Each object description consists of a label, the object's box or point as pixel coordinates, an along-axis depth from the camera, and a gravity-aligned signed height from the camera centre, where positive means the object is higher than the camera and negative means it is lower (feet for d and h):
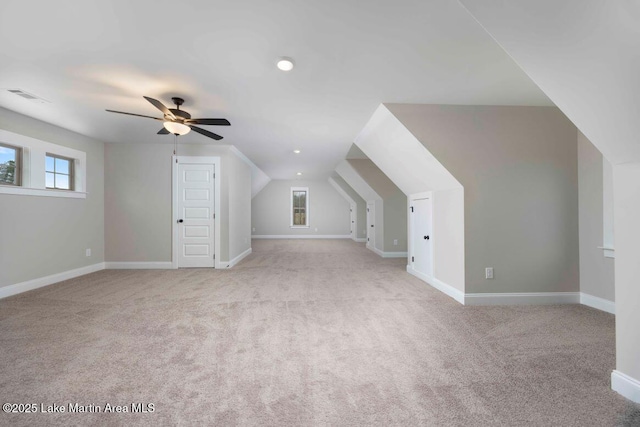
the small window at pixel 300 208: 40.73 +0.72
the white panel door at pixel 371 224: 27.79 -1.14
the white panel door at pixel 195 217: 18.54 -0.21
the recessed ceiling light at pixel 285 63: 7.93 +4.11
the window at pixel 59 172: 14.76 +2.21
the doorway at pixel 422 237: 14.78 -1.30
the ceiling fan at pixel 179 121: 10.57 +3.37
